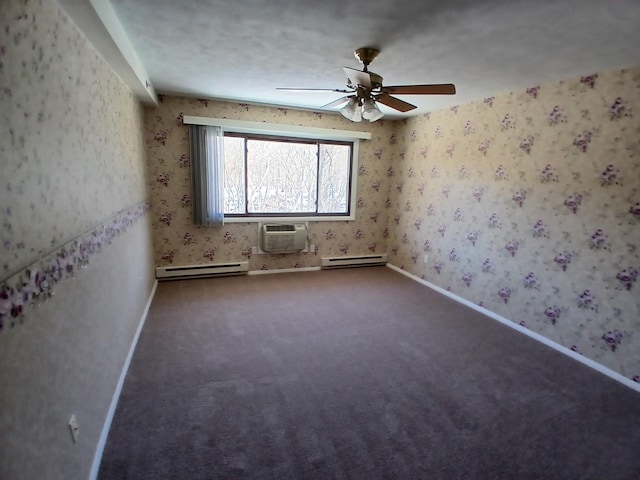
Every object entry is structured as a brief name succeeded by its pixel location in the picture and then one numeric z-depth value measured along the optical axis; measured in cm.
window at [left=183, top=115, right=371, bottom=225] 395
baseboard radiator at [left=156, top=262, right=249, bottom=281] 397
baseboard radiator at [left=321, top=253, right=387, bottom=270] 470
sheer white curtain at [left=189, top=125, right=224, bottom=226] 382
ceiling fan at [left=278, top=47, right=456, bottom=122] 200
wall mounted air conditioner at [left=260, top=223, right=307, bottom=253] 425
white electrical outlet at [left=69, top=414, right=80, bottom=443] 128
